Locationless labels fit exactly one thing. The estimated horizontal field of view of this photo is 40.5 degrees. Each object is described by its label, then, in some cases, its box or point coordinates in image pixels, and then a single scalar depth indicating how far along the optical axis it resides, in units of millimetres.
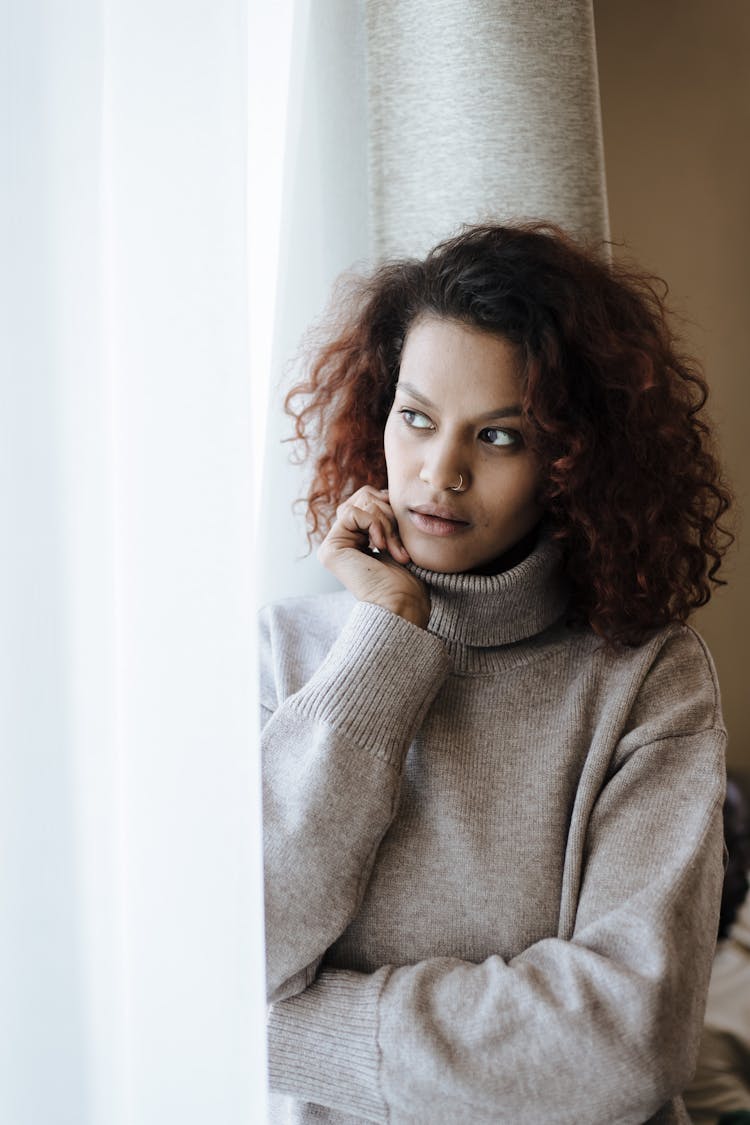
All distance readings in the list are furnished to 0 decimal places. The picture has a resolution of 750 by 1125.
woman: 897
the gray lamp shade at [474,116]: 1345
